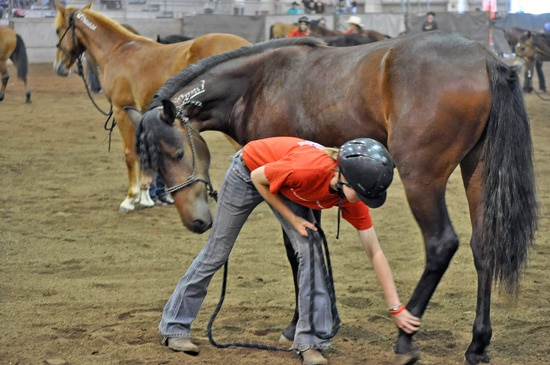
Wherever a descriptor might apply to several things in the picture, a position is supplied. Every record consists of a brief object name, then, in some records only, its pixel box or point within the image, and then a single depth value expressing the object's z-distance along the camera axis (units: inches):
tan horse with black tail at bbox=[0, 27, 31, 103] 679.7
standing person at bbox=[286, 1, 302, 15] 1064.2
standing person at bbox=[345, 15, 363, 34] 743.4
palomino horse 325.7
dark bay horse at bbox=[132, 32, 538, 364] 168.4
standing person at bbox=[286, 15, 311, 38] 634.7
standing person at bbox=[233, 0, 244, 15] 1132.5
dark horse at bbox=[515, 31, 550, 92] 718.5
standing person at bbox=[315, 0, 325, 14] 1135.6
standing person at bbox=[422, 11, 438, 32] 880.3
